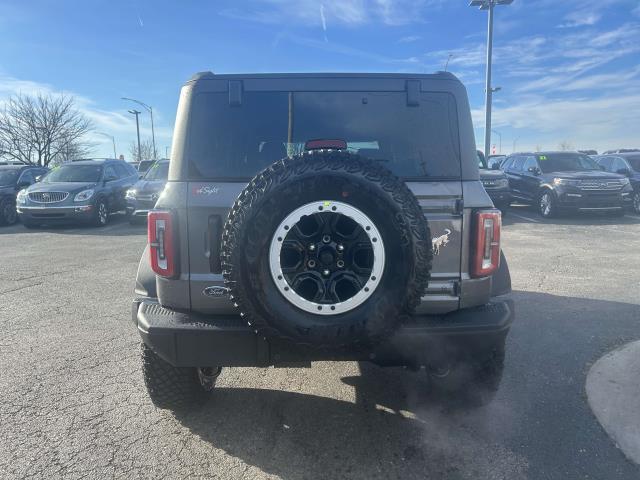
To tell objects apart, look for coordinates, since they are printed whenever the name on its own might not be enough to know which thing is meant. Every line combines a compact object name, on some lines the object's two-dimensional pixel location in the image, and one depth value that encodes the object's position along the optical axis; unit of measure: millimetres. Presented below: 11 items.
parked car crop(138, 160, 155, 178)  21688
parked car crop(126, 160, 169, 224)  12430
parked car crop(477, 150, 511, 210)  12367
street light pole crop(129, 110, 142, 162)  44875
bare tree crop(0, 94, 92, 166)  36656
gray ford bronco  2285
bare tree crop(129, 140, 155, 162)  65000
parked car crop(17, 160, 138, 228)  12516
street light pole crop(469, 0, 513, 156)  20312
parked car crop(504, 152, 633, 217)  12773
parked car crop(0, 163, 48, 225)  14384
